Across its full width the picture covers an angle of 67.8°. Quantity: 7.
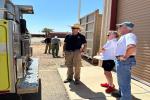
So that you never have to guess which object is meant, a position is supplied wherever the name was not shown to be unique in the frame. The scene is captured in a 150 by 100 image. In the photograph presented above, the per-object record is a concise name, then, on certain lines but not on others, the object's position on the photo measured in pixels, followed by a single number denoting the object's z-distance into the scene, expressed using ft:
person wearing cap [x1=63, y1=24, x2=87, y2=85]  10.22
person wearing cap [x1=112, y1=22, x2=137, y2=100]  7.12
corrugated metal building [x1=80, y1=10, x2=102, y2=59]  16.94
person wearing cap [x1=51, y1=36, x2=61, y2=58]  24.06
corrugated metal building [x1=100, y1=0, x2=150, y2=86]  10.50
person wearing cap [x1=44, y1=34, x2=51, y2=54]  27.31
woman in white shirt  9.08
